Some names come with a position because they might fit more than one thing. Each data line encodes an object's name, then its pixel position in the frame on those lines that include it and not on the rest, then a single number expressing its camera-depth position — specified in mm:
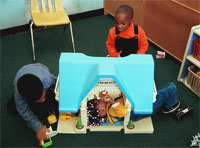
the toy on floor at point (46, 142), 2055
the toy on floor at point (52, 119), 2241
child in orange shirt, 2076
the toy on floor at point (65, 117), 2217
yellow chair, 2848
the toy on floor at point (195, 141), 2039
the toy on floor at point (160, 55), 3029
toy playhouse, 1659
